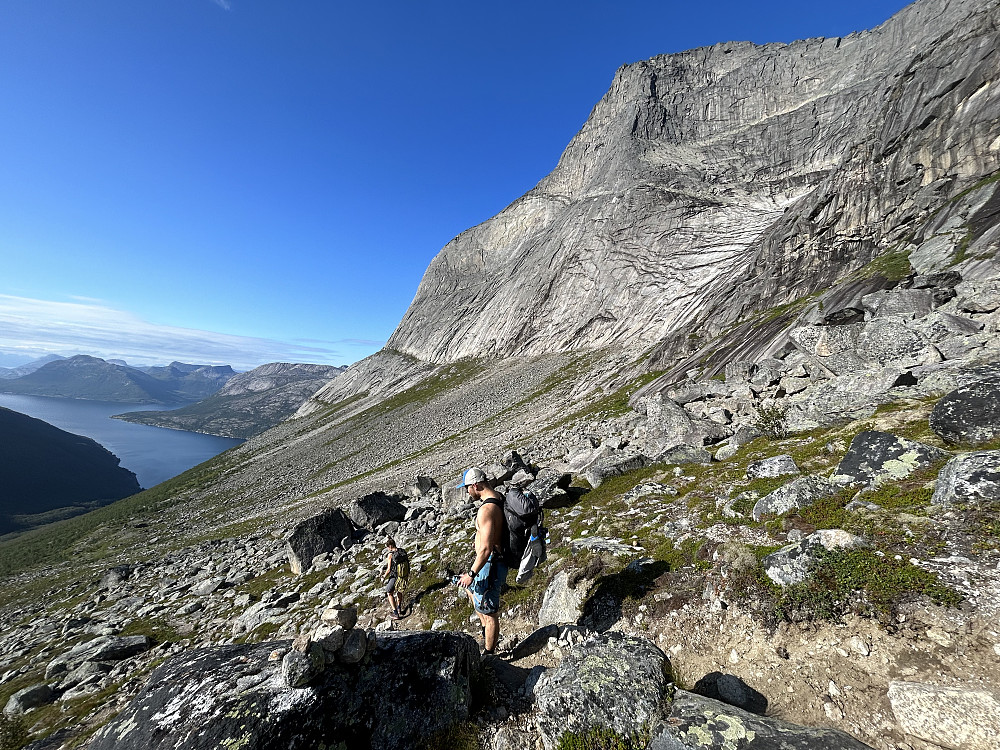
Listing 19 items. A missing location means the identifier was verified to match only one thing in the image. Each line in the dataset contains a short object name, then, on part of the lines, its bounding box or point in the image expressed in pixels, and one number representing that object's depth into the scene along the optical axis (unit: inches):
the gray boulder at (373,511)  813.2
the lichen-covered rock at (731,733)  142.9
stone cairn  186.5
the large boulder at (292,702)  169.8
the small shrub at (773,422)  518.2
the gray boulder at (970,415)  288.2
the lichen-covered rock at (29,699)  417.1
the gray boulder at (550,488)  558.3
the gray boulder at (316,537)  693.9
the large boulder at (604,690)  180.5
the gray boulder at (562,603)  292.4
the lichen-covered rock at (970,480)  227.9
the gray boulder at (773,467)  369.2
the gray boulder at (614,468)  576.4
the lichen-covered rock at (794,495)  296.0
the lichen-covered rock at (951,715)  137.6
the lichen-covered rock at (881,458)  288.2
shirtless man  270.2
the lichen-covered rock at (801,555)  224.8
